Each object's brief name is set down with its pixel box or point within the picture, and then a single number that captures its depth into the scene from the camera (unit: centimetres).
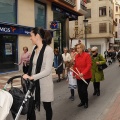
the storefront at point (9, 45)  835
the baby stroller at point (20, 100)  194
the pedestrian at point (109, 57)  1428
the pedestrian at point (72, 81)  432
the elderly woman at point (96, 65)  447
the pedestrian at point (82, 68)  360
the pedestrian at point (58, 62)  699
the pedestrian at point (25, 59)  645
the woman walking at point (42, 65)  220
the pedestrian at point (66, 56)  706
